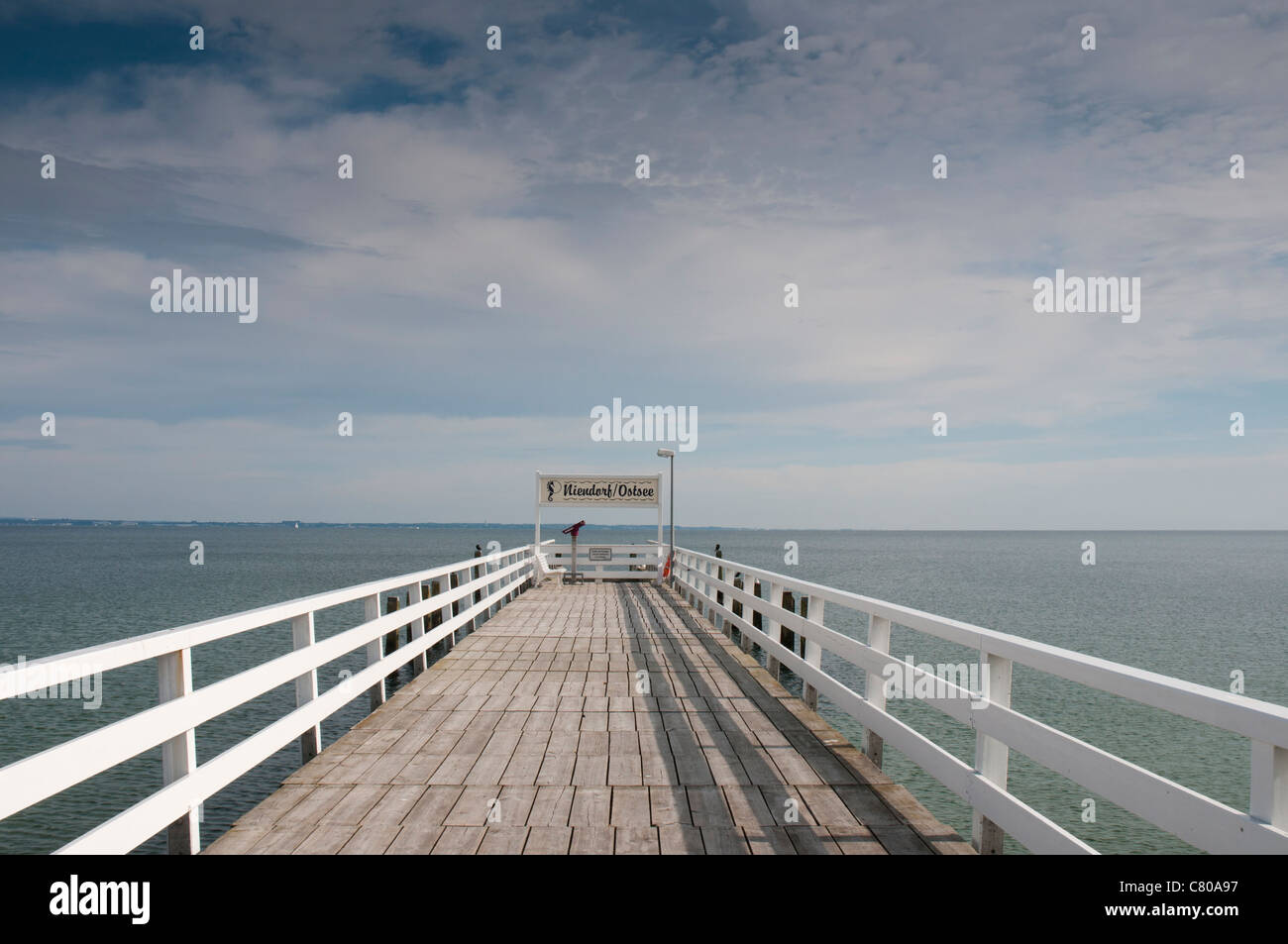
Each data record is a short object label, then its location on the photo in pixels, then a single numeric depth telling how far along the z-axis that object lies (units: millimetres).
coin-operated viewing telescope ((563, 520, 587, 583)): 27328
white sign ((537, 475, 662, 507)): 27969
